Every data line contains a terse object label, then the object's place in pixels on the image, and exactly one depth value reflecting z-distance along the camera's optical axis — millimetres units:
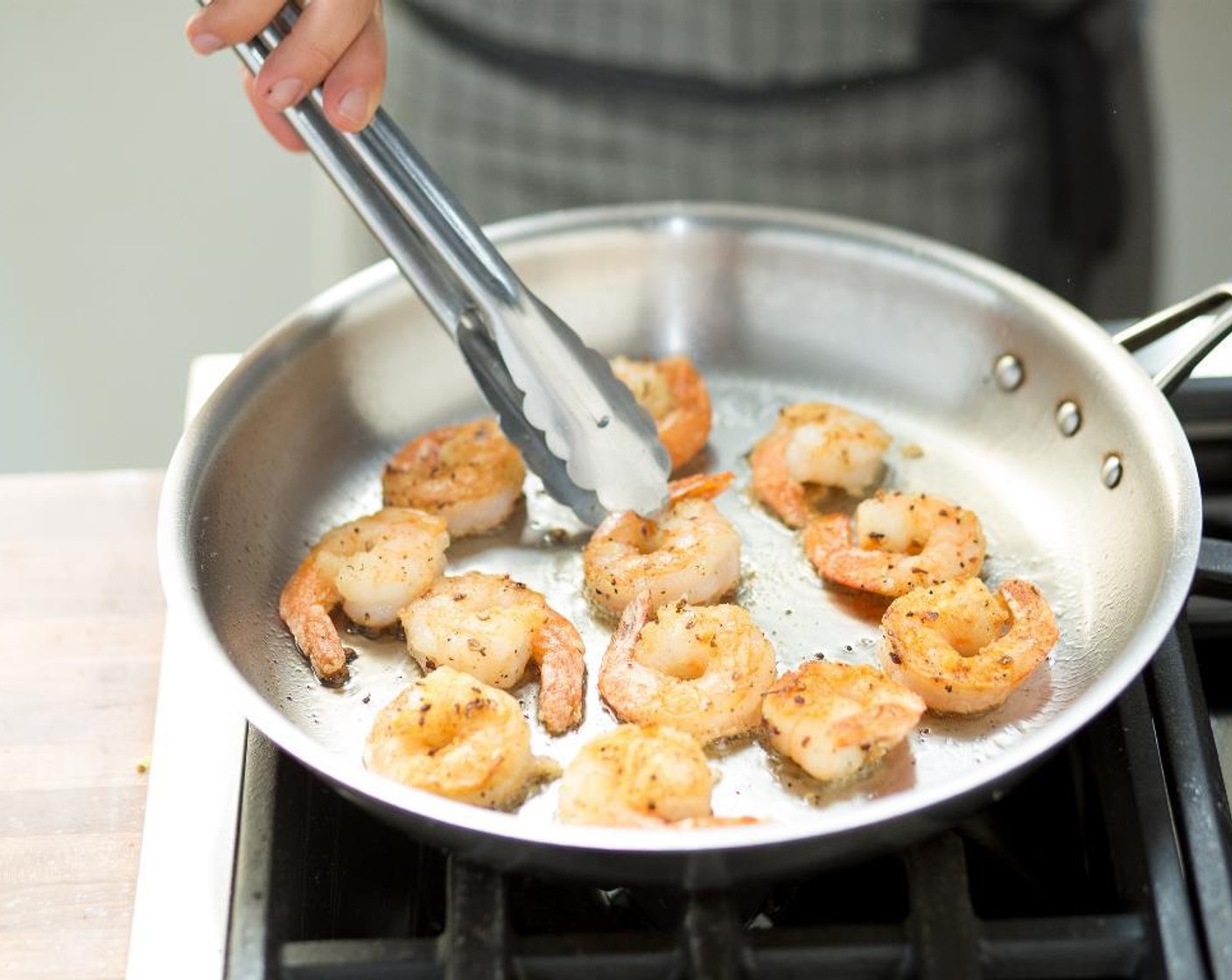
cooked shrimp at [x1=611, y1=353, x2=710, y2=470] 763
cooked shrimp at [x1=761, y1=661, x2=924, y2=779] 630
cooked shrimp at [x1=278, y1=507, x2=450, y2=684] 687
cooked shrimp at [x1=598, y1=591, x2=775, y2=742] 650
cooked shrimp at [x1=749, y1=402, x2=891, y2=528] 744
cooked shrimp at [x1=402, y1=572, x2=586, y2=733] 666
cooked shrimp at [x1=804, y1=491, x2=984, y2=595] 703
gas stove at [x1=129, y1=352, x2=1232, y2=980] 593
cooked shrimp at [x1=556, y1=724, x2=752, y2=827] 603
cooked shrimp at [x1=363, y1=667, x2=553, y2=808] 615
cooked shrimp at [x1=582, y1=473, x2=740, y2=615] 697
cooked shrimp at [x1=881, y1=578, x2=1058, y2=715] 654
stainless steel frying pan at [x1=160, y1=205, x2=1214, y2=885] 597
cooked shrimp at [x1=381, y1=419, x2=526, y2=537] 731
